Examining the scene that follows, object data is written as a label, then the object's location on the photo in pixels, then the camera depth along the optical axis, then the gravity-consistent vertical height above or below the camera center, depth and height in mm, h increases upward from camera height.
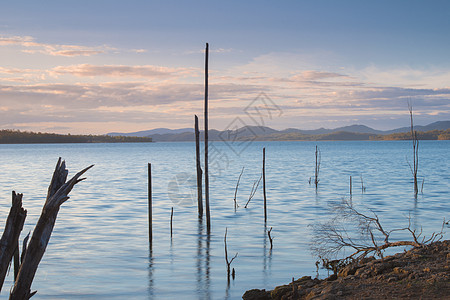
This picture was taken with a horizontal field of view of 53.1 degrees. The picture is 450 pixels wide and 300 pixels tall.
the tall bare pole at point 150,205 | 15530 -2317
